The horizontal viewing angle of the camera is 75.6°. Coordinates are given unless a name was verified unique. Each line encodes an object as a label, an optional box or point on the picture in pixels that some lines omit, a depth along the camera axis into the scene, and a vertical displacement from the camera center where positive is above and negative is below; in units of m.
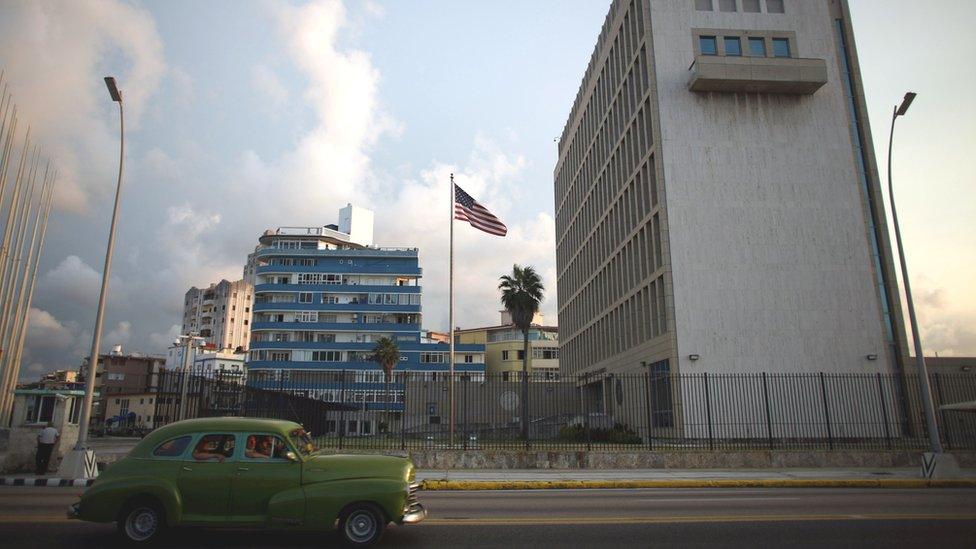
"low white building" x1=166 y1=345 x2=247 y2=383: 94.06 +10.99
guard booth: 18.91 +0.28
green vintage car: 8.23 -0.78
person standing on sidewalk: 18.12 -0.44
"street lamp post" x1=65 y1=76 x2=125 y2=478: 17.69 +2.21
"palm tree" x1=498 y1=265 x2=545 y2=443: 57.75 +11.99
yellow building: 95.31 +11.70
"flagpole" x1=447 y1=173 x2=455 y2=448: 22.72 +3.92
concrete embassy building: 35.66 +13.30
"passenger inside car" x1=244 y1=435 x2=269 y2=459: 8.64 -0.26
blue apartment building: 79.81 +14.89
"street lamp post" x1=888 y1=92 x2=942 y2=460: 20.17 +2.26
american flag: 28.73 +9.46
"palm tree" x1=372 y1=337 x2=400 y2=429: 68.88 +7.91
